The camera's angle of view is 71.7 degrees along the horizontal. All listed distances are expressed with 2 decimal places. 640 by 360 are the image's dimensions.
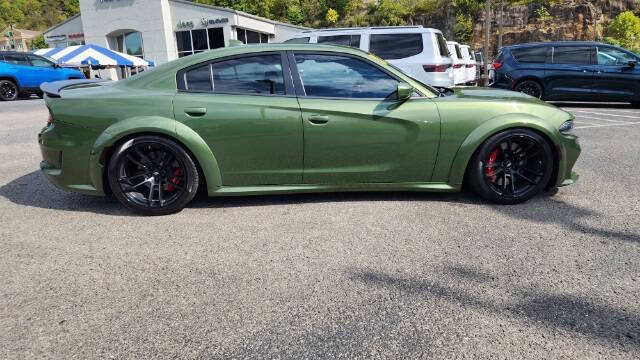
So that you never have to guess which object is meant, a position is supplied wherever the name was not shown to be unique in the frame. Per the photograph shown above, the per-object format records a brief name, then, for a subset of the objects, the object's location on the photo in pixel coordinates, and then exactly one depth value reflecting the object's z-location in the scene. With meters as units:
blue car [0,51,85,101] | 15.52
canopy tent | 20.56
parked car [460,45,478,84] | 14.11
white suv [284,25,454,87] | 9.91
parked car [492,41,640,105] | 11.30
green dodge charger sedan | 3.71
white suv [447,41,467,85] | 11.64
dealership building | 34.09
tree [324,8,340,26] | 69.44
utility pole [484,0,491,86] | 23.56
